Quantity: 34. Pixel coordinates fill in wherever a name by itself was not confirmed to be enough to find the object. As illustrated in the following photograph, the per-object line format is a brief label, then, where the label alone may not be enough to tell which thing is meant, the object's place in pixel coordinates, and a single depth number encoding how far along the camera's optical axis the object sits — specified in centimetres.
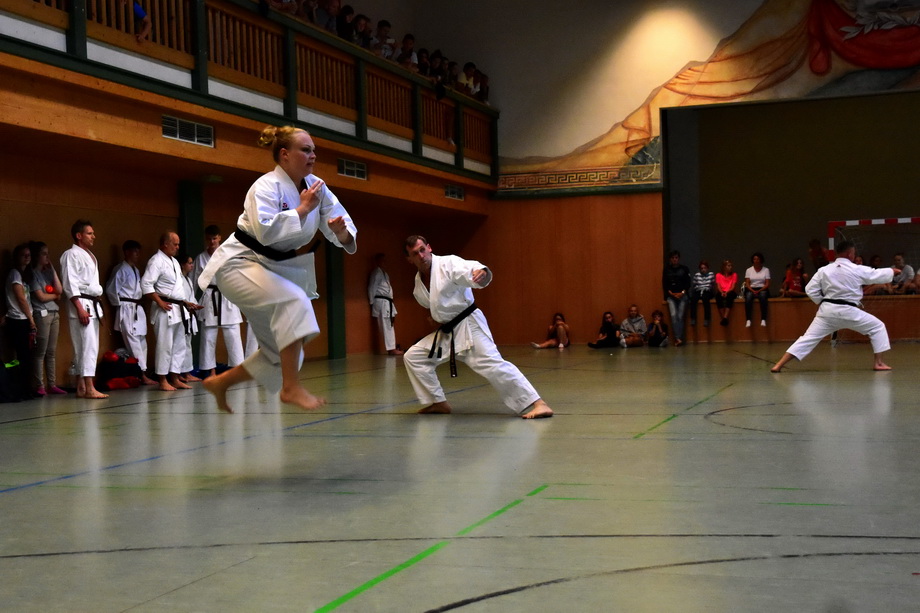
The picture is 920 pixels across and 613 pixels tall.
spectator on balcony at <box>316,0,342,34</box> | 1262
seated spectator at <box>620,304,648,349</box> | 1545
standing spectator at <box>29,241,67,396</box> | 845
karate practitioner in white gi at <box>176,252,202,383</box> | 923
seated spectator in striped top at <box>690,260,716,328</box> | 1552
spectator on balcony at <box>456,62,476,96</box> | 1630
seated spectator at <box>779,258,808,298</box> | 1541
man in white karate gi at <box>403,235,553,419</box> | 579
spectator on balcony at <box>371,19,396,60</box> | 1355
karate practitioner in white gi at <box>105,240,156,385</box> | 916
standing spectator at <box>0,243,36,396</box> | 827
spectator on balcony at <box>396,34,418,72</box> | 1450
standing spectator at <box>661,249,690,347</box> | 1532
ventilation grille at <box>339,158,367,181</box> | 1226
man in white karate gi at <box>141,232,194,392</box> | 895
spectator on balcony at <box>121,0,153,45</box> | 866
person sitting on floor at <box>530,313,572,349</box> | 1617
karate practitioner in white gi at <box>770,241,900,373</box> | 897
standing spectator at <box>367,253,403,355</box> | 1522
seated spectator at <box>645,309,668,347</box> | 1535
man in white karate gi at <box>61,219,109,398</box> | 816
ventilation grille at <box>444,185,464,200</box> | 1559
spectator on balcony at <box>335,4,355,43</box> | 1265
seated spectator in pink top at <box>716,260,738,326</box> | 1545
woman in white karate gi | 409
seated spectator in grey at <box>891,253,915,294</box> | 1488
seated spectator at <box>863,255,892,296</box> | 1476
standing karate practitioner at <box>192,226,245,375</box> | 980
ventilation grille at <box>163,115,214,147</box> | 917
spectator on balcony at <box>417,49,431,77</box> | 1485
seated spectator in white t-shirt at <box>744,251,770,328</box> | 1520
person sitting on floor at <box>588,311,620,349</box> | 1548
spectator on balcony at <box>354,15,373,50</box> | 1294
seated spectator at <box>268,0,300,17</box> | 1078
